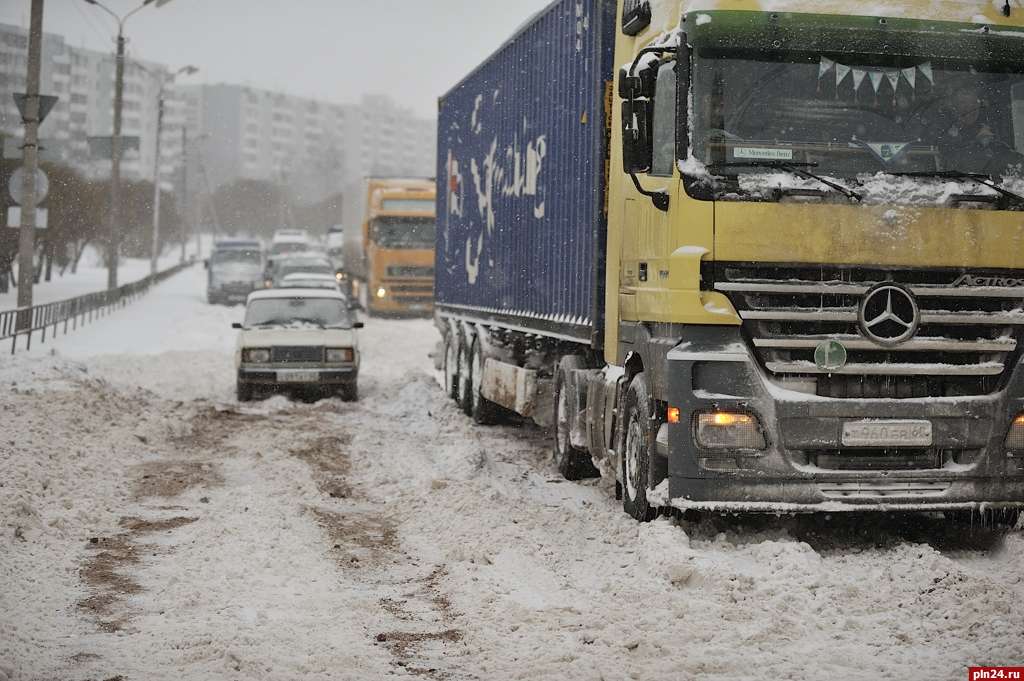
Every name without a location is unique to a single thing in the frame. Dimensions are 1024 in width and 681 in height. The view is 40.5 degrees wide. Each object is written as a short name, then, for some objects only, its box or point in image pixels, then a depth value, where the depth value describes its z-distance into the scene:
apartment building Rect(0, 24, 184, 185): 164.08
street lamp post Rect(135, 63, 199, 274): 56.56
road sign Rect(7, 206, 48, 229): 21.72
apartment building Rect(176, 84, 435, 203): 179.25
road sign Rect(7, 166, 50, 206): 22.73
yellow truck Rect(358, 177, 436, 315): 37.22
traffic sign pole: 23.80
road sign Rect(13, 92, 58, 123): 23.36
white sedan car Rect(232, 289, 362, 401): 18.30
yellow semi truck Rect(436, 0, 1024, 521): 8.18
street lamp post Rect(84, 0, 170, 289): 40.16
